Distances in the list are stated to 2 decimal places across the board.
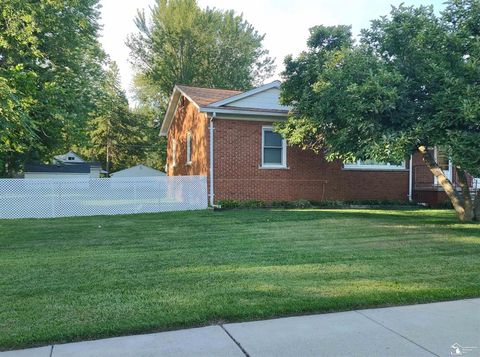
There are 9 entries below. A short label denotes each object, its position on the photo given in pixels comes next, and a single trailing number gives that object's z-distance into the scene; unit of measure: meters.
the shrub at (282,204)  15.37
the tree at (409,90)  8.89
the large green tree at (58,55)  19.04
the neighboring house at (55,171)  34.78
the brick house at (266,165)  15.38
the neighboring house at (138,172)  42.84
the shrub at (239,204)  14.69
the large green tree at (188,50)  39.41
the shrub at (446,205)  17.09
